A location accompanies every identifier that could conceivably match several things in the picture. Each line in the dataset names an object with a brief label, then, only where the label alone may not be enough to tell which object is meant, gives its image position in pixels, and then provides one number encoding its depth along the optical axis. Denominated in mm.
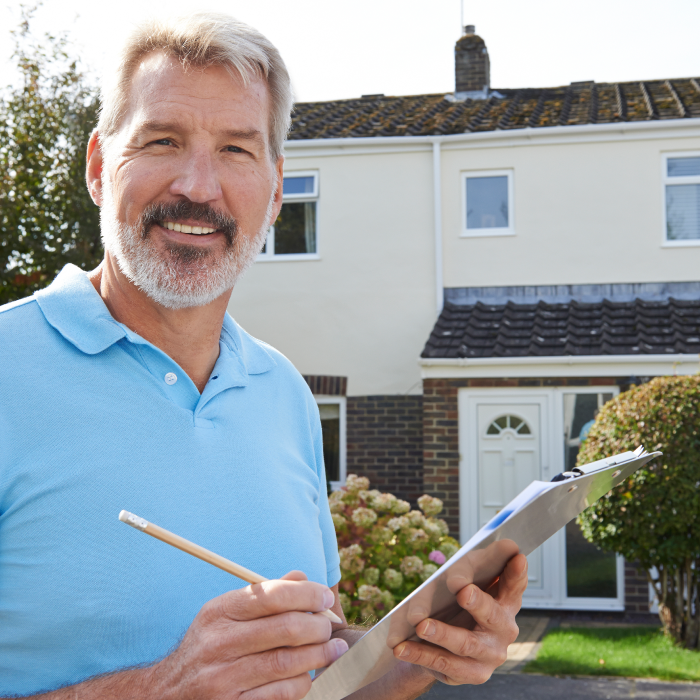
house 9688
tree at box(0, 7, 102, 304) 9891
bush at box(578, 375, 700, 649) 7418
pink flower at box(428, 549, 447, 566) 6870
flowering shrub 6547
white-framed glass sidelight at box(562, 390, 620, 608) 9594
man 1292
